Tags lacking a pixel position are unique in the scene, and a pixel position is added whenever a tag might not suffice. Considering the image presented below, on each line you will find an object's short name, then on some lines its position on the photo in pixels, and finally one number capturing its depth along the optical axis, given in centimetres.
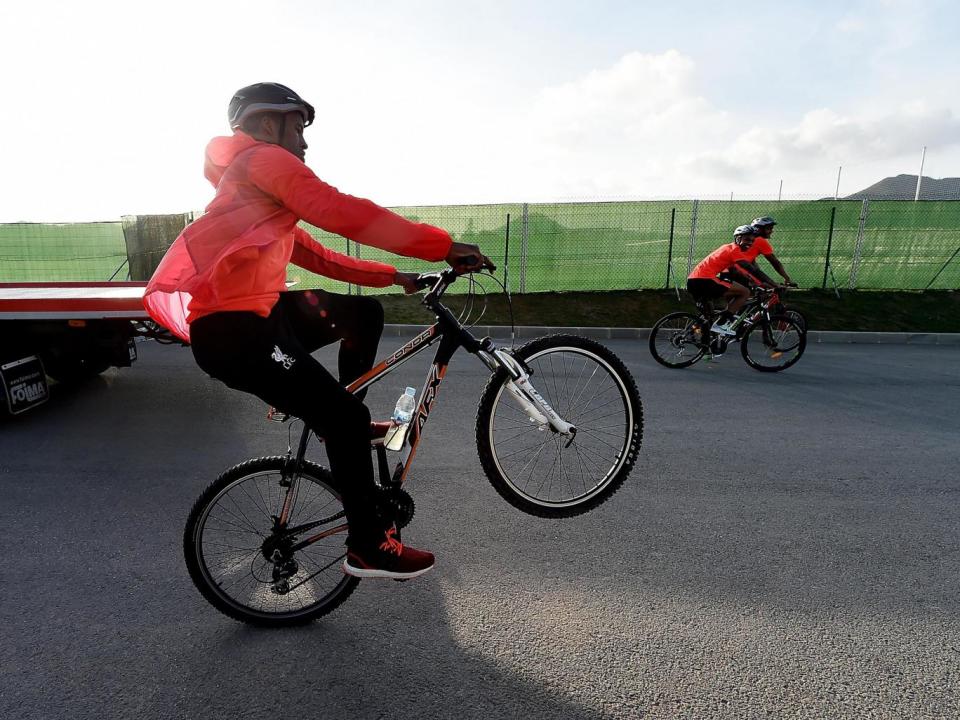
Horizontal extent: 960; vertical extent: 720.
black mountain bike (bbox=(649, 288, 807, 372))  834
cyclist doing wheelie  205
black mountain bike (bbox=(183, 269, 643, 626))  255
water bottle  258
